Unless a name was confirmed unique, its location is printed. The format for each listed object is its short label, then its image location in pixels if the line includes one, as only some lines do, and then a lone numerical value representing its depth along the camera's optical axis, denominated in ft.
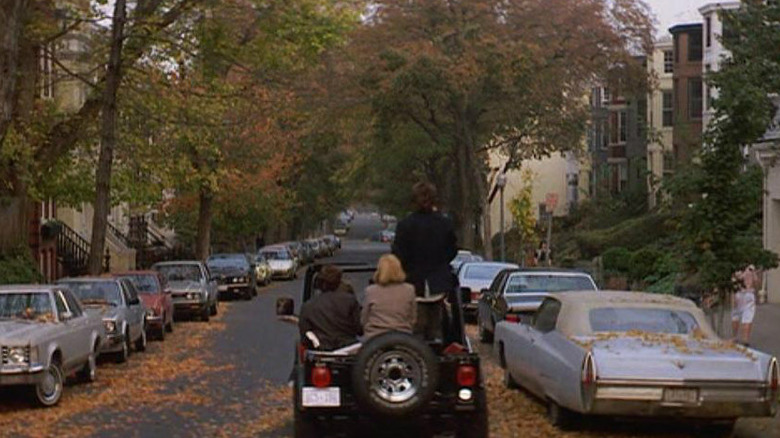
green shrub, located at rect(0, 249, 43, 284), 105.09
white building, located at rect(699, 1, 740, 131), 165.68
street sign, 136.99
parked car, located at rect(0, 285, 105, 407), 51.01
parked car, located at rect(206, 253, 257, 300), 146.20
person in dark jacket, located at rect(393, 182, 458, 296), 40.42
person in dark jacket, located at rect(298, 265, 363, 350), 39.58
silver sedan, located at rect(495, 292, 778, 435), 40.65
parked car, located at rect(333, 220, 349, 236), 571.69
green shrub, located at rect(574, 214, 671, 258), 167.12
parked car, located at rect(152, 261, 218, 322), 109.50
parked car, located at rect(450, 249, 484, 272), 115.65
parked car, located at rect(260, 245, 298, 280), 199.41
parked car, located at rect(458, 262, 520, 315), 95.81
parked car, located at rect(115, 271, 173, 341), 89.25
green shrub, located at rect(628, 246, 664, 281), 138.00
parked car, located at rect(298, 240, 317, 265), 255.09
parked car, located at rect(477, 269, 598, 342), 75.97
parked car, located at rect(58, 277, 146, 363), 70.90
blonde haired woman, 37.65
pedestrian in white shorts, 71.15
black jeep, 35.47
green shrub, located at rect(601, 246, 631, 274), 144.97
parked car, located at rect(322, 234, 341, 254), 330.11
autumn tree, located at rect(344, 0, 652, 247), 148.77
